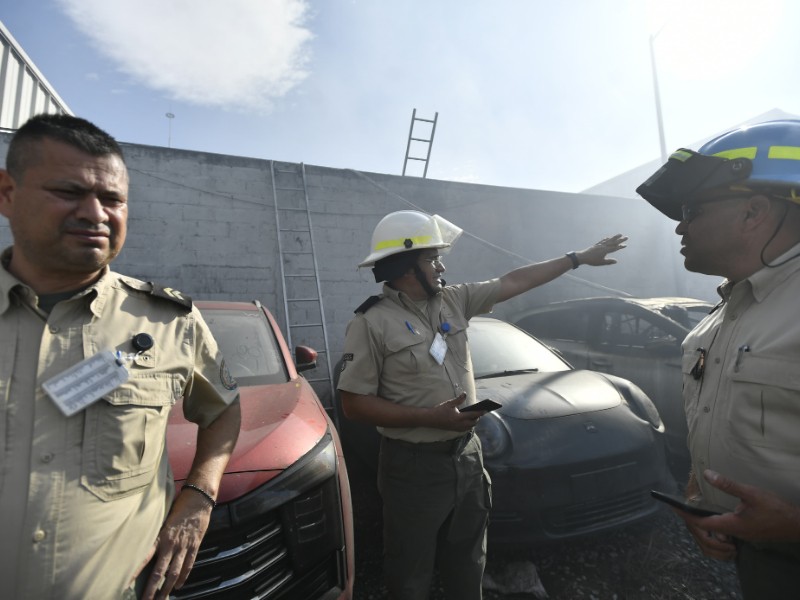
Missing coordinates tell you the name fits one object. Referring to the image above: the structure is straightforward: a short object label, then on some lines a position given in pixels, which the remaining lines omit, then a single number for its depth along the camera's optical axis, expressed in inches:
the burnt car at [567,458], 87.9
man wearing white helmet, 66.1
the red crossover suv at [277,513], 53.9
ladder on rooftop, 296.4
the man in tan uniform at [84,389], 33.0
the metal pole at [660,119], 422.6
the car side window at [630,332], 157.5
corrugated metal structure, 176.6
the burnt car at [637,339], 140.9
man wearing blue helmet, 37.3
